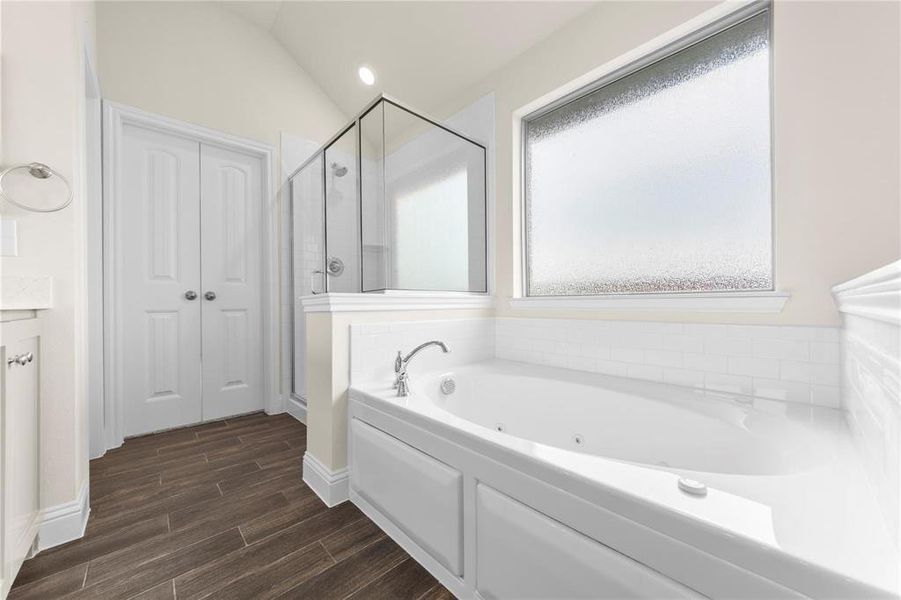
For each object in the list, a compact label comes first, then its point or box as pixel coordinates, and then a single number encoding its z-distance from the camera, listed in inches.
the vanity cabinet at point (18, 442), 39.7
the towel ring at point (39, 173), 49.4
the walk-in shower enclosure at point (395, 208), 77.7
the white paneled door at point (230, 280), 105.4
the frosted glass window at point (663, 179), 59.9
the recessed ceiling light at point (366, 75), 108.6
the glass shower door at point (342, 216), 82.0
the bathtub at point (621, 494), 23.1
